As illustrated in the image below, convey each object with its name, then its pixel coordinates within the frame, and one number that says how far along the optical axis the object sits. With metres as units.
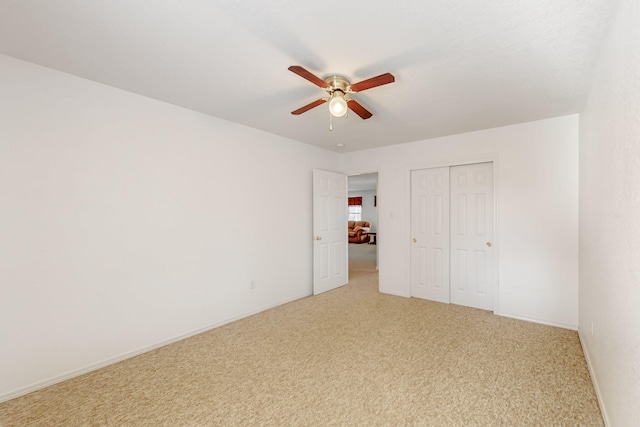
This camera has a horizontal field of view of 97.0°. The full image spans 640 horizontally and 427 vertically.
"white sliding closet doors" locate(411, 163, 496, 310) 3.82
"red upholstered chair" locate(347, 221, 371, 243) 11.21
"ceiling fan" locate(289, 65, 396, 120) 1.88
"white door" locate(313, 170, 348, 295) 4.54
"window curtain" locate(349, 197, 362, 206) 12.98
